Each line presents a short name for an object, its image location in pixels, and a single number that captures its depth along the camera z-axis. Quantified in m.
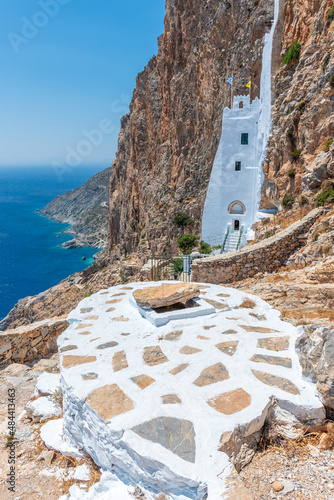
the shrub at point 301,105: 12.81
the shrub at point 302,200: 10.83
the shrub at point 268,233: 12.26
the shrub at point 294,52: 14.34
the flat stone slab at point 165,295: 5.01
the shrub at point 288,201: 12.66
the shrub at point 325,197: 9.18
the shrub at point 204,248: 18.65
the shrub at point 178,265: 13.87
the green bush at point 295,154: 12.62
